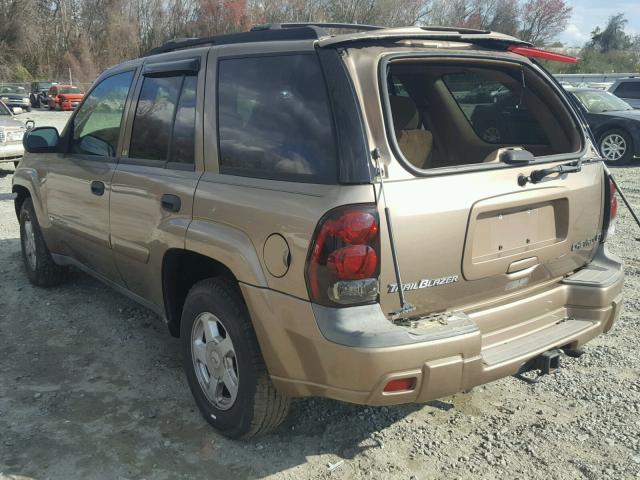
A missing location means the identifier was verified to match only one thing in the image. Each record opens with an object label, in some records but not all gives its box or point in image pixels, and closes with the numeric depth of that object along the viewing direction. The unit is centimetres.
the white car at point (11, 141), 1159
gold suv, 244
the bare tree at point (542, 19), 5462
